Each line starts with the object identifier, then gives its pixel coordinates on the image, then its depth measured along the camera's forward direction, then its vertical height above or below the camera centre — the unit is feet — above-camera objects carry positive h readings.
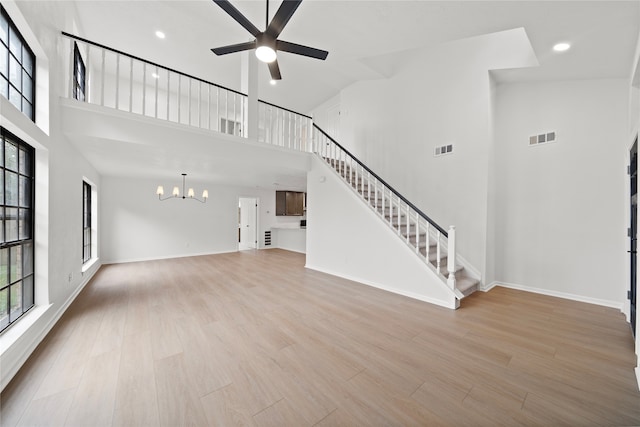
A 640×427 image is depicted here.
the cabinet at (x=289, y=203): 30.42 +1.26
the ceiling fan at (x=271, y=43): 7.38 +5.99
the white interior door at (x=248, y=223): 29.99 -1.21
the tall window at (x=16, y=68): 6.75 +4.35
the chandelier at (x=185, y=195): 21.71 +1.78
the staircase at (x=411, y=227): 12.28 -0.81
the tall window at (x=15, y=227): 7.11 -0.39
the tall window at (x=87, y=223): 16.35 -0.56
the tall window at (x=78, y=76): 13.44 +8.08
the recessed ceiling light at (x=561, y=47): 10.04 +6.71
